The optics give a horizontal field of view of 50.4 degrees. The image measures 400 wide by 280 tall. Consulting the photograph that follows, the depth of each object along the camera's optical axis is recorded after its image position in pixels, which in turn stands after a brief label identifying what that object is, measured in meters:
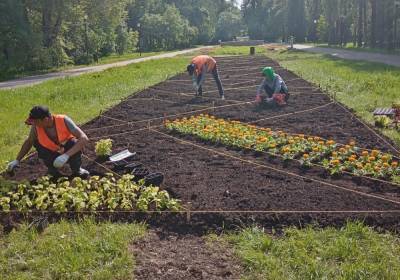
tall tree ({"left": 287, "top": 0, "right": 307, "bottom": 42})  68.19
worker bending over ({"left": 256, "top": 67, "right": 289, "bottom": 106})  10.64
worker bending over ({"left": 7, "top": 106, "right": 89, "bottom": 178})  5.49
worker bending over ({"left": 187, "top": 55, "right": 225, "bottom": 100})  11.87
